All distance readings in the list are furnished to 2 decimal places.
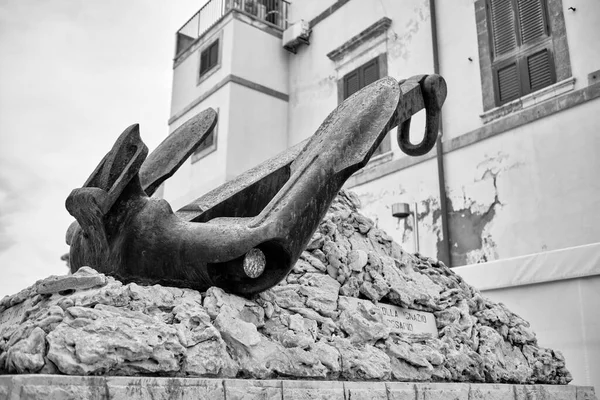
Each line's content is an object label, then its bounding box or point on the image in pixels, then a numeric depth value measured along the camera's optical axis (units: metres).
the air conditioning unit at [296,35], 10.35
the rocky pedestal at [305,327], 1.73
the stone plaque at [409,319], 2.98
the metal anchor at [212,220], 2.09
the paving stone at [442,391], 2.50
